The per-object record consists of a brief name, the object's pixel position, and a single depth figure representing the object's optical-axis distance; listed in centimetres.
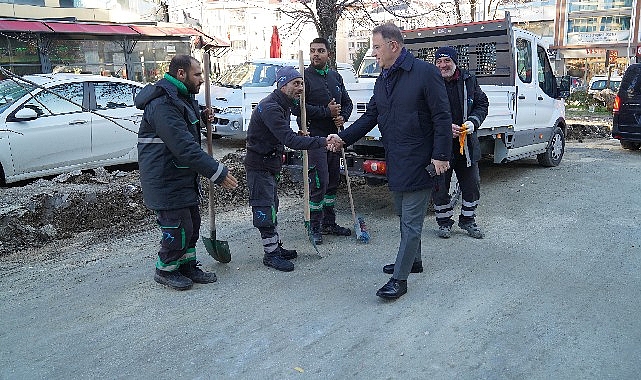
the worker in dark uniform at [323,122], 533
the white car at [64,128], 699
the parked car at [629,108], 1072
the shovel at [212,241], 471
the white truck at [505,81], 723
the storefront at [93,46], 1747
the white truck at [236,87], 1112
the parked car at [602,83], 2668
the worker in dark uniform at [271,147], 452
